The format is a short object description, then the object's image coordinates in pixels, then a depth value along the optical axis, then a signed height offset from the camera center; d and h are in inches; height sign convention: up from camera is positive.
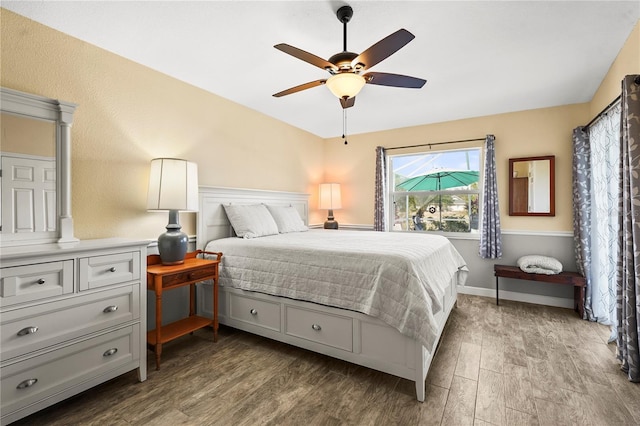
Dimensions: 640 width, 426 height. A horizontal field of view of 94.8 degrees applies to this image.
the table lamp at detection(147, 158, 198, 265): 96.4 +5.6
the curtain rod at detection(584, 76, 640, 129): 79.4 +36.8
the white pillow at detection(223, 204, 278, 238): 125.4 -2.8
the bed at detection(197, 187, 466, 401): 75.9 -22.8
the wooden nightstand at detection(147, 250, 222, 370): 87.6 -21.3
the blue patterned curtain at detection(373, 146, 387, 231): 185.9 +11.8
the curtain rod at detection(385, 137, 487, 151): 162.4 +41.2
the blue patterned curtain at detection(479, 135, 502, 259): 153.4 +0.5
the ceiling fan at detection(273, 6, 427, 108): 69.9 +39.3
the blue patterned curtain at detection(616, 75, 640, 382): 77.8 -5.6
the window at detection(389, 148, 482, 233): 169.6 +14.0
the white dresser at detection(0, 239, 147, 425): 59.3 -23.9
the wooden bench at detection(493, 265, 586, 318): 127.6 -29.7
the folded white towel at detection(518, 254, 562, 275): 133.7 -24.2
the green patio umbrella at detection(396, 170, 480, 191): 170.4 +19.9
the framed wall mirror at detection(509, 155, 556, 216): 146.1 +13.5
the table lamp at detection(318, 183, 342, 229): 193.9 +11.2
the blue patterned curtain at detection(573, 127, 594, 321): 129.4 +4.6
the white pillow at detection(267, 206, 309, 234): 146.6 -2.4
